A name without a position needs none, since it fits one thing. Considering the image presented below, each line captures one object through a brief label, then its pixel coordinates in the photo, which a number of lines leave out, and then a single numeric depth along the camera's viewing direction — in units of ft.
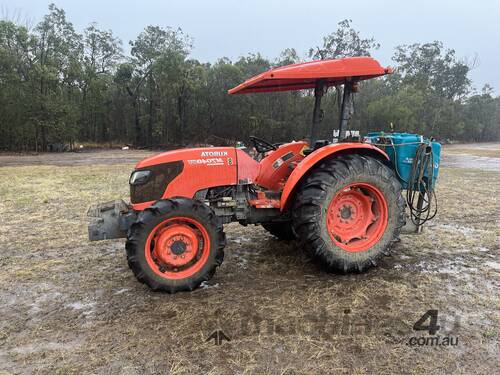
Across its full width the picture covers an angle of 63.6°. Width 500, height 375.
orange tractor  10.87
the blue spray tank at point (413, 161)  13.82
